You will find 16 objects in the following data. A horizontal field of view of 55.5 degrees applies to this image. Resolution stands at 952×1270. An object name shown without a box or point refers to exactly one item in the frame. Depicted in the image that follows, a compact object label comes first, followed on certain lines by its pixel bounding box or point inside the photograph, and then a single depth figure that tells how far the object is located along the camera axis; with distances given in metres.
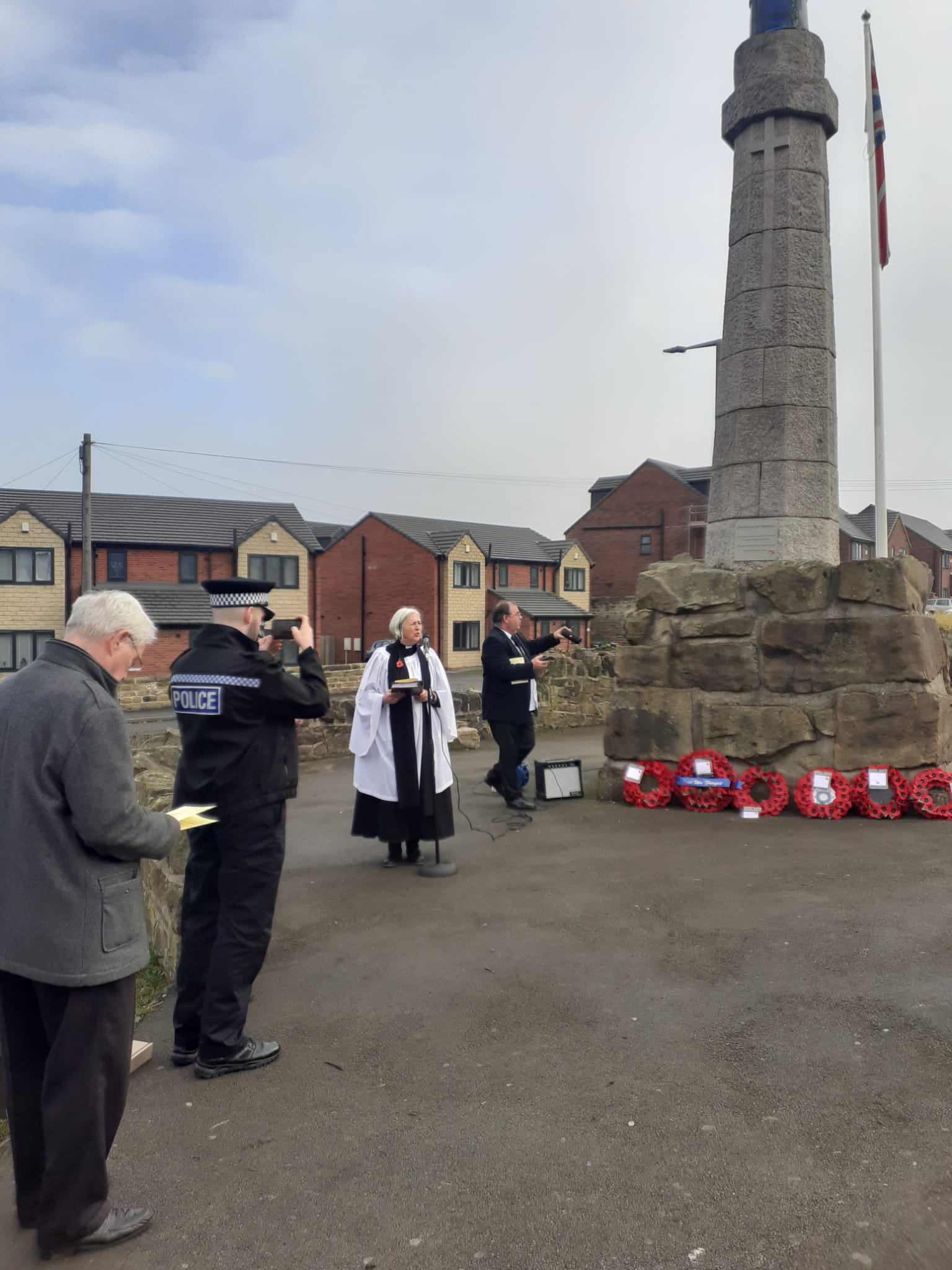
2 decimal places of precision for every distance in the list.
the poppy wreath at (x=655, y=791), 8.12
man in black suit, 8.43
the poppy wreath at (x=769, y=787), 7.62
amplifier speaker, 8.54
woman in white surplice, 6.58
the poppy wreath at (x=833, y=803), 7.40
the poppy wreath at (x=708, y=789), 7.86
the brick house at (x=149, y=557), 34.81
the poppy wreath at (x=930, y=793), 7.25
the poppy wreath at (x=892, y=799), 7.32
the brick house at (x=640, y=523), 47.78
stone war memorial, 7.60
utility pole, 26.16
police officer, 3.63
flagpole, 8.71
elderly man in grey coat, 2.57
